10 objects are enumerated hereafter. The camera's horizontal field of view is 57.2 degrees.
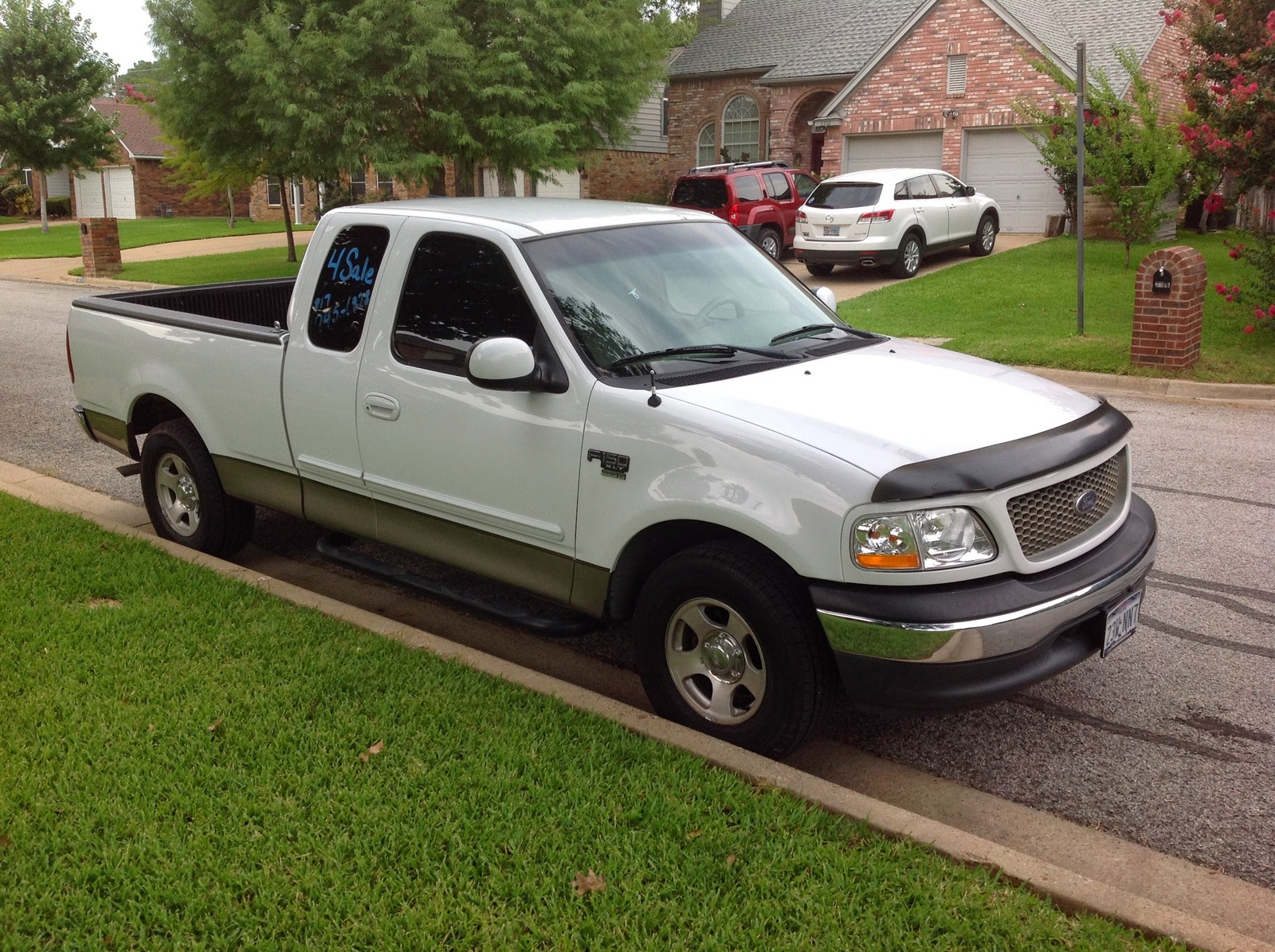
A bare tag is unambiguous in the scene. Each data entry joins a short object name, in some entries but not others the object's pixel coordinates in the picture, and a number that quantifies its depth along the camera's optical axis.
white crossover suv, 19.92
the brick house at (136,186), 54.47
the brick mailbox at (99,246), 25.86
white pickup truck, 3.57
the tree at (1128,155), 18.59
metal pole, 11.39
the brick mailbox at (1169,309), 11.54
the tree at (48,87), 40.53
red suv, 22.25
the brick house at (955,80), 25.88
